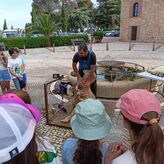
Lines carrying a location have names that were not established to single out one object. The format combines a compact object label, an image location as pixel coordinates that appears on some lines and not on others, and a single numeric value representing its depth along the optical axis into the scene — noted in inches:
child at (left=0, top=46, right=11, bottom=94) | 167.1
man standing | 127.8
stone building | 802.1
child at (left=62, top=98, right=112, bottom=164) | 42.1
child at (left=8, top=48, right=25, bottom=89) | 158.4
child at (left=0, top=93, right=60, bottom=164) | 29.5
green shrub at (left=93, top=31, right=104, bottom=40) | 851.5
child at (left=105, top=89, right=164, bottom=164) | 38.1
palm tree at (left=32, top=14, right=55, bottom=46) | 642.3
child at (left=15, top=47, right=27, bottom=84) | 162.9
